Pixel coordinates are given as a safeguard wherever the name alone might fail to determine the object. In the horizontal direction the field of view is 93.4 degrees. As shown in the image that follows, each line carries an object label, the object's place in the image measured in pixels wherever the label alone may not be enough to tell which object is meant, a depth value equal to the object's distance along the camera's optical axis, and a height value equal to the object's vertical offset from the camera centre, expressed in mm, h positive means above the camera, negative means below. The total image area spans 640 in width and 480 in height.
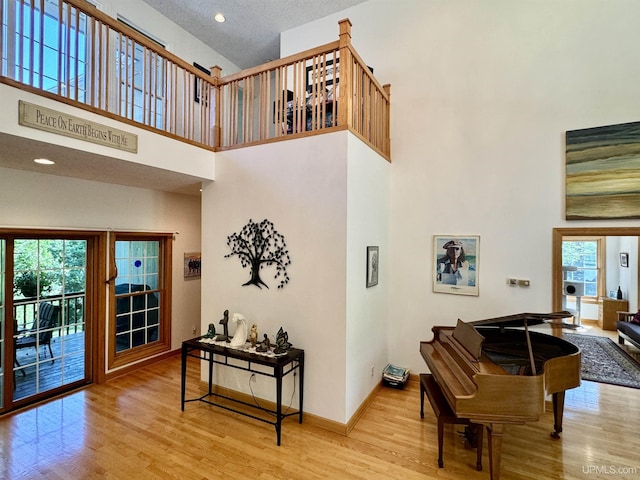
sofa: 4715 -1394
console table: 2885 -1327
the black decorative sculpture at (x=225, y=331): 3455 -1053
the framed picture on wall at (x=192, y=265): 5246 -425
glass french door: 3350 -924
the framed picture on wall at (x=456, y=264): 3871 -279
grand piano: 2135 -1074
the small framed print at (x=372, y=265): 3545 -288
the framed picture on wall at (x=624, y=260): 6064 -335
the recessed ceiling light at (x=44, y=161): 2959 +789
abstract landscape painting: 3211 +780
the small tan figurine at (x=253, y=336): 3279 -1040
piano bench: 2502 -1479
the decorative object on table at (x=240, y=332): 3287 -1003
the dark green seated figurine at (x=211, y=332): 3555 -1086
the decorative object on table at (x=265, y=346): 3133 -1109
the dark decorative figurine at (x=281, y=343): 3059 -1050
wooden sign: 2316 +963
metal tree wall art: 3375 -97
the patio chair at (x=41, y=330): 3511 -1090
